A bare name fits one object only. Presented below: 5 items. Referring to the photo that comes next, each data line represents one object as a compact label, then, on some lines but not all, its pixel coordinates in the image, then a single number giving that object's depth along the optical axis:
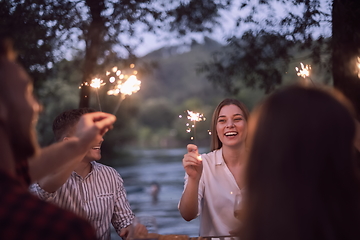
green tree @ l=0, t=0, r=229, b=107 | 5.66
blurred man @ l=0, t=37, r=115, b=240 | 1.10
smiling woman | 3.39
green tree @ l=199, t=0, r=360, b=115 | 5.59
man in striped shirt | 3.42
